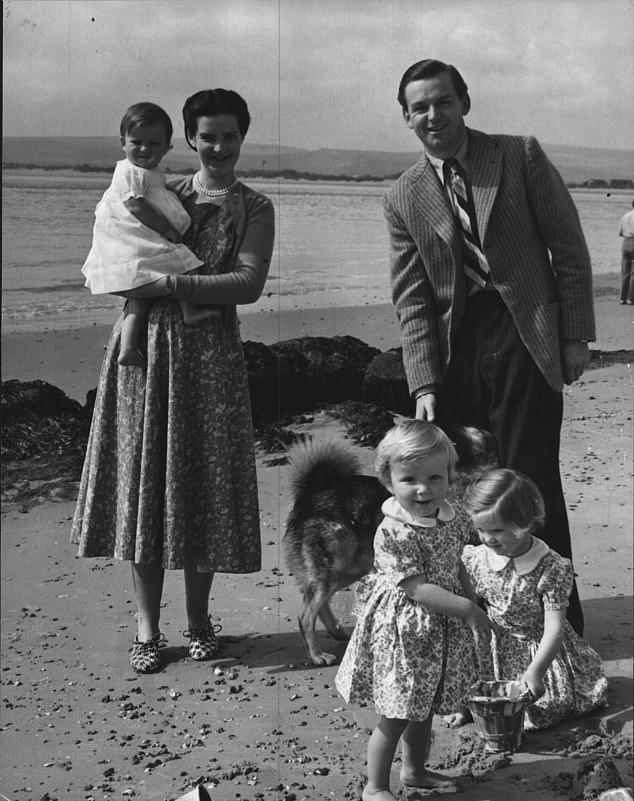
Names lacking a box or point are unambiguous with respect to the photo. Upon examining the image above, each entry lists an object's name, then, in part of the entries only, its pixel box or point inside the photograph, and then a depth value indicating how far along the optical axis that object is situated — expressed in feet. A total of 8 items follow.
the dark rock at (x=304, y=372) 11.93
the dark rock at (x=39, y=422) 13.24
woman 10.44
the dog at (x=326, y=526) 10.80
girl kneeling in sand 9.04
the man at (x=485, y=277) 9.48
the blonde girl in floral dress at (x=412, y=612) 8.50
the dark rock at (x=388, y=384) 12.51
